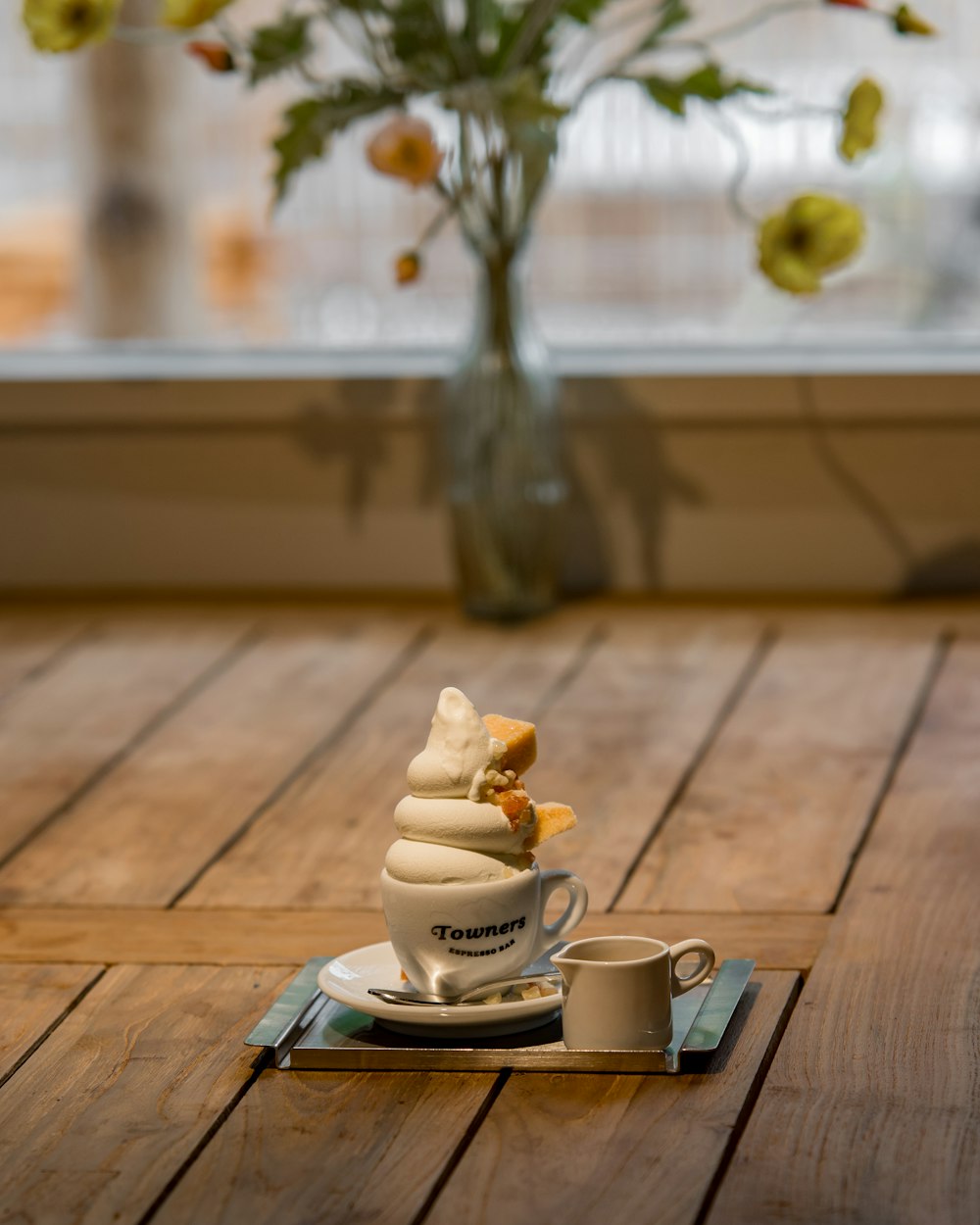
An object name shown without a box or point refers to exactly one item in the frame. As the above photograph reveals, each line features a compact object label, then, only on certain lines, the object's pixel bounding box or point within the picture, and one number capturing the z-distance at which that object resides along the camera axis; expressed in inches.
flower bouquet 106.2
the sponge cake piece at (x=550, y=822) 75.9
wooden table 71.7
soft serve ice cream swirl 75.0
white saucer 75.5
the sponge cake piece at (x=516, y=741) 75.9
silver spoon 76.1
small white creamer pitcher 74.7
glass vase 112.9
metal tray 75.3
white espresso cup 75.0
